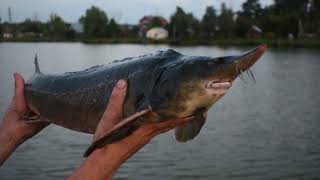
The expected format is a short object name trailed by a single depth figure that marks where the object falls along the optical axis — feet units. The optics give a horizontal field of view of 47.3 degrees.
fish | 5.99
